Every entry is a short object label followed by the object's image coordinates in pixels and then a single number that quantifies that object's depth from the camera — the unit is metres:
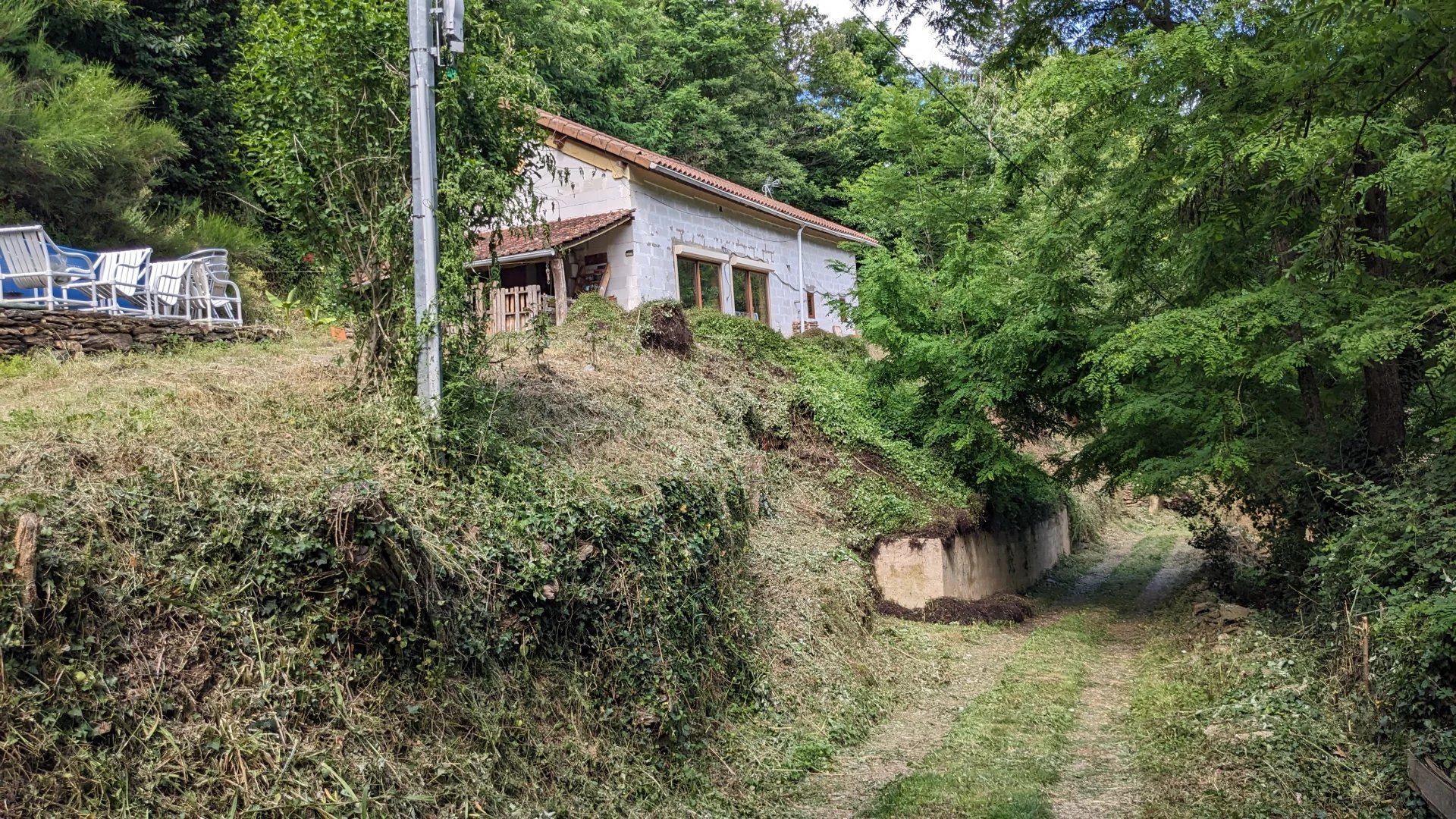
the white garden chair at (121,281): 11.10
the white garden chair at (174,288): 11.72
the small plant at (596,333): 13.56
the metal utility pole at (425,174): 7.23
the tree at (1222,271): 7.50
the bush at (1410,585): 6.41
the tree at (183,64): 17.50
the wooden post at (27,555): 4.21
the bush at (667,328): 14.59
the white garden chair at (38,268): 9.98
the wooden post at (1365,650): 7.56
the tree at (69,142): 14.05
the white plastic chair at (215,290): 12.51
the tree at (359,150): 7.36
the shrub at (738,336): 16.41
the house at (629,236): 17.19
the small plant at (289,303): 7.87
